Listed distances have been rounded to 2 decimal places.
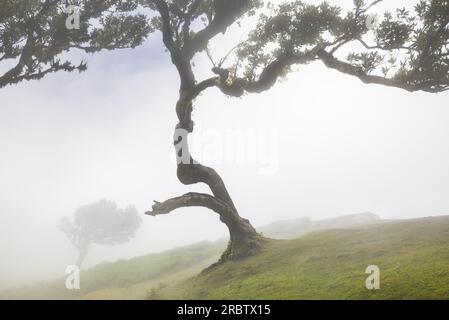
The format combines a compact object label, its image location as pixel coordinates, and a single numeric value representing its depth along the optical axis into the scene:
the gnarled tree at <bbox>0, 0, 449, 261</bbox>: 12.34
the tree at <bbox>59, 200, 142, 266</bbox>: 55.00
